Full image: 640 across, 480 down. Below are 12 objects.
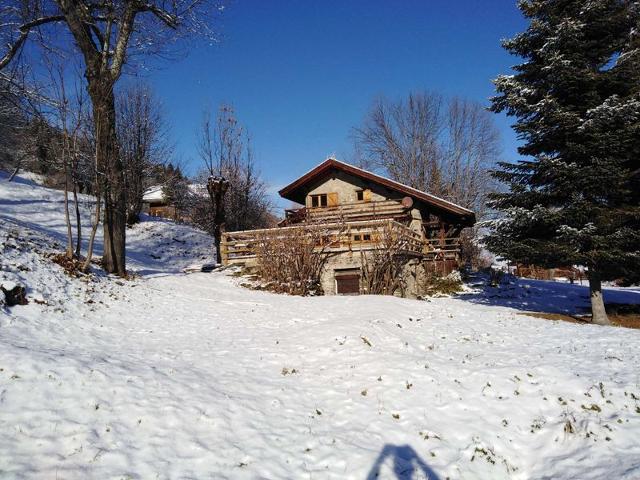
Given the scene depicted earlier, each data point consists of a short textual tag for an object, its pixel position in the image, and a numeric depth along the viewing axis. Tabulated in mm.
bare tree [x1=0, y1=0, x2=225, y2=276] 12055
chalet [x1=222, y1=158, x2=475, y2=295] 16922
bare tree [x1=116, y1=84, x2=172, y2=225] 25688
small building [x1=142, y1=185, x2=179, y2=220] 41938
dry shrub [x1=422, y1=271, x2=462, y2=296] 19562
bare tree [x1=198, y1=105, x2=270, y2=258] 29484
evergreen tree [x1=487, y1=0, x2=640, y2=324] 12023
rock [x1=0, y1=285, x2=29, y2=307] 7863
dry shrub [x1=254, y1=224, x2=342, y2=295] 16391
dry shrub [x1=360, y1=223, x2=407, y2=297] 16234
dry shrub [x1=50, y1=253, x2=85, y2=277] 10922
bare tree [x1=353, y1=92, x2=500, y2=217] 36094
